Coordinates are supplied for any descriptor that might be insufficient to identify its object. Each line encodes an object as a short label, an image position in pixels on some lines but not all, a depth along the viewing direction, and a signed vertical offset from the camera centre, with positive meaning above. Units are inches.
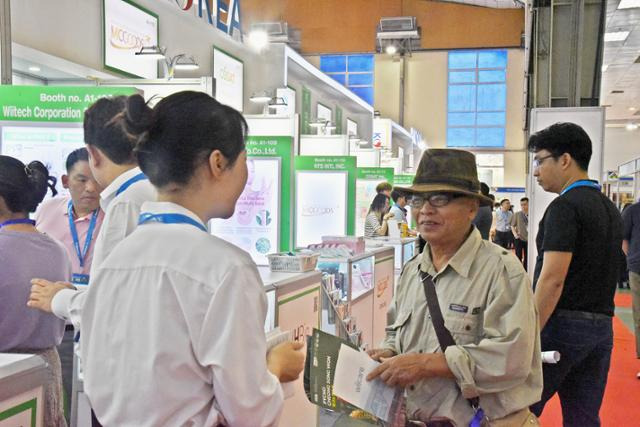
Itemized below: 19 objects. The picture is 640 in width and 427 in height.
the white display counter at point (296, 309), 99.7 -22.8
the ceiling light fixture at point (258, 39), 308.4 +61.2
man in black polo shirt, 99.3 -18.7
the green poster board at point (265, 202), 241.3 -12.1
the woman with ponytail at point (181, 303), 45.5 -9.5
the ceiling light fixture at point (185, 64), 251.0 +39.8
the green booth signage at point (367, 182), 459.5 -8.3
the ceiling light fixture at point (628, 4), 275.0 +71.6
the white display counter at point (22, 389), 49.3 -17.3
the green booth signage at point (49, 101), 145.6 +14.5
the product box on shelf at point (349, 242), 175.6 -19.3
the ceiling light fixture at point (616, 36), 359.6 +76.8
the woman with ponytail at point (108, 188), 79.0 -2.7
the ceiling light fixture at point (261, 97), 306.5 +35.4
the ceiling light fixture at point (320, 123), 406.0 +29.6
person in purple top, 88.8 -14.1
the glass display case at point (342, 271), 160.7 -24.9
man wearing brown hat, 68.3 -16.3
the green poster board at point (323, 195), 319.3 -12.6
